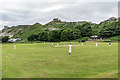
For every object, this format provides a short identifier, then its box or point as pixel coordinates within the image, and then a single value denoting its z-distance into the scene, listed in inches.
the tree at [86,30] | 4230.1
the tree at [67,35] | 4001.0
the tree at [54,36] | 4222.9
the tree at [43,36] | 4529.5
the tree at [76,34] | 3995.1
